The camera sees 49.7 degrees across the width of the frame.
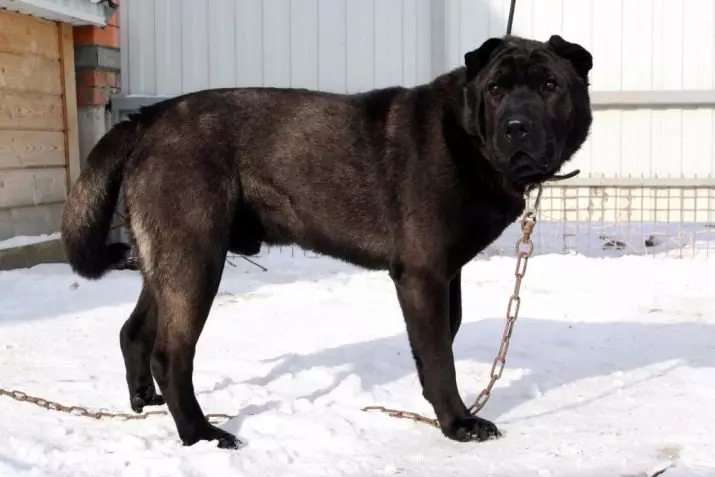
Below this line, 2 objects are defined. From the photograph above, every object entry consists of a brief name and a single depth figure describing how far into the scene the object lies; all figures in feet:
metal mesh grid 21.38
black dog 8.57
